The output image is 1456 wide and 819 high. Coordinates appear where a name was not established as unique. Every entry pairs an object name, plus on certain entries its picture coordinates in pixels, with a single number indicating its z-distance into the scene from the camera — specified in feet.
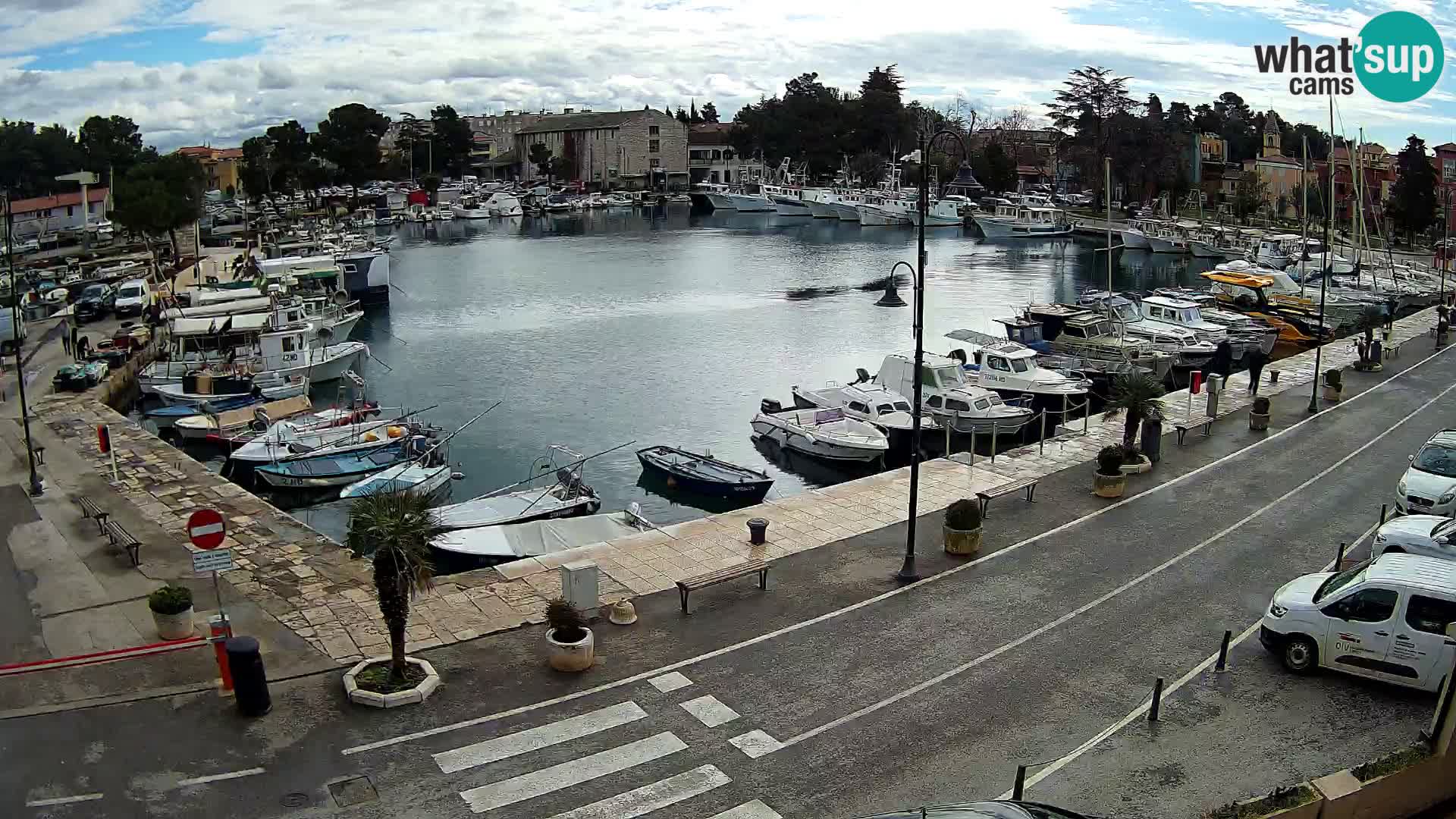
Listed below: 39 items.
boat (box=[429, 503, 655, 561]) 76.07
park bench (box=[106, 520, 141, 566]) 66.18
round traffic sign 48.60
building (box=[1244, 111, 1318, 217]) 370.73
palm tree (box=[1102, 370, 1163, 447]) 86.21
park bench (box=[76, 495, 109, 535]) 71.36
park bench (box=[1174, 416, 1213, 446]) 94.88
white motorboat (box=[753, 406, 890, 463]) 109.29
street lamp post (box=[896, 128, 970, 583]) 61.67
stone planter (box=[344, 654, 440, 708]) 46.78
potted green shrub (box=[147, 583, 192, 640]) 53.21
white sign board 49.32
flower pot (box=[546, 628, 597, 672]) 50.01
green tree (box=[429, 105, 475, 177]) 585.22
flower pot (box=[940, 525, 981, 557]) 65.82
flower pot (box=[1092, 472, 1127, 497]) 77.51
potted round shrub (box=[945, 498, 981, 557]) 65.67
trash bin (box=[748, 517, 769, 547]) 68.28
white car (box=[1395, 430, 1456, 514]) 66.95
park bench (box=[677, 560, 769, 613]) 58.03
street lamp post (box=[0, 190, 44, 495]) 81.51
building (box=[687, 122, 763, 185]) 584.40
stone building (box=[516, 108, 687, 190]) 567.18
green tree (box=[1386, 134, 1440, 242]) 255.70
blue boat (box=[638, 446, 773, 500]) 97.09
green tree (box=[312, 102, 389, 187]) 435.12
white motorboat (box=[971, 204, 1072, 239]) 376.68
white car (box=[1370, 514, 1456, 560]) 56.70
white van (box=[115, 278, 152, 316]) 183.93
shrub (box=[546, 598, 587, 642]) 50.34
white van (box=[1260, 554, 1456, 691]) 46.24
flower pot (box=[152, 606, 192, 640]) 53.31
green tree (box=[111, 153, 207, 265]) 232.73
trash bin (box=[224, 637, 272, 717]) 45.09
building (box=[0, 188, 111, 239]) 320.50
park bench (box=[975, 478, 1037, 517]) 74.74
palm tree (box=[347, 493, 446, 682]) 46.16
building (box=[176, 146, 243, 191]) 568.82
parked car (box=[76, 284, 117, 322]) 184.54
